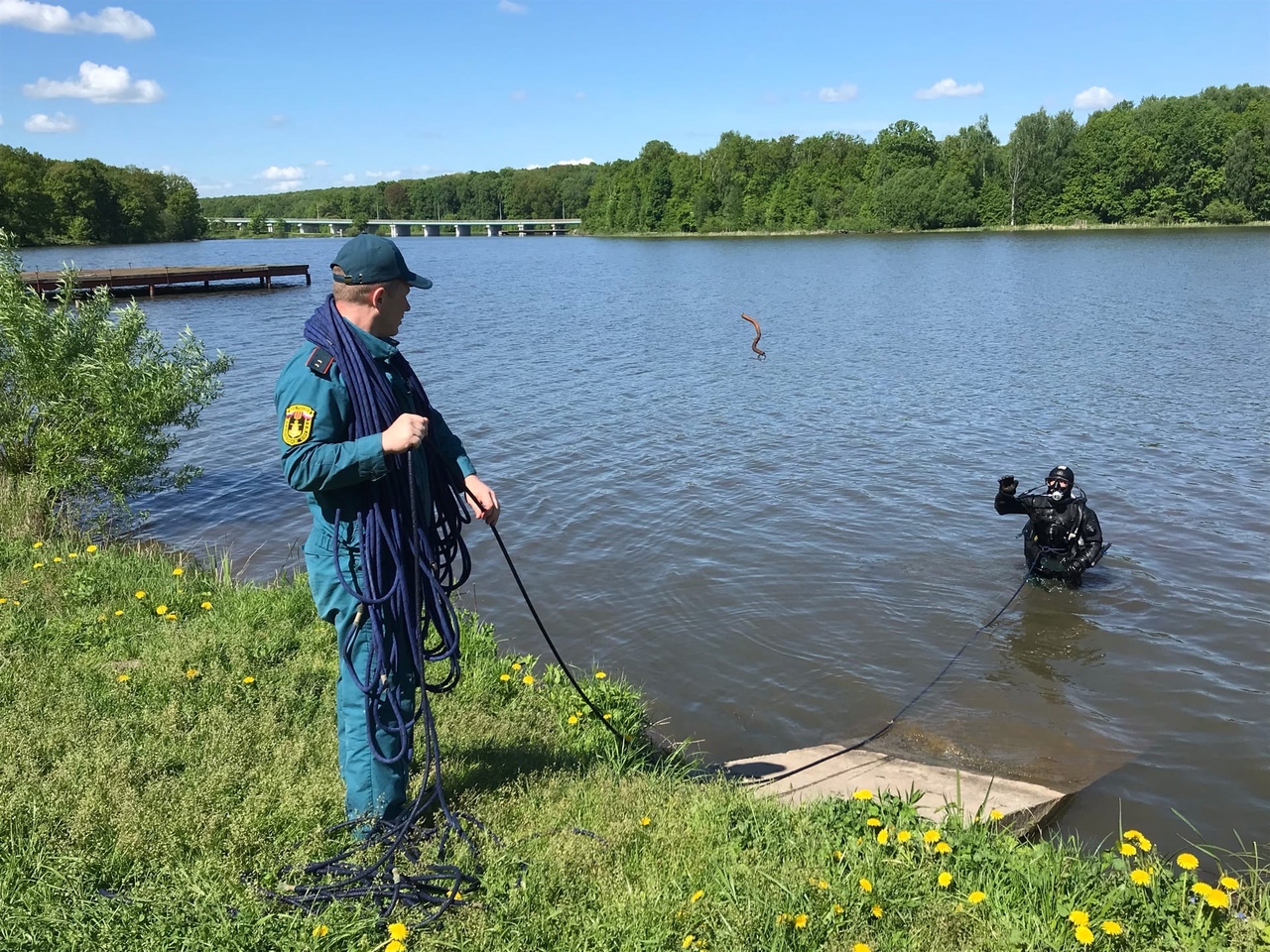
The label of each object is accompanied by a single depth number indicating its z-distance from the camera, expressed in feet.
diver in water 32.01
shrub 35.76
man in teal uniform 12.04
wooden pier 148.97
